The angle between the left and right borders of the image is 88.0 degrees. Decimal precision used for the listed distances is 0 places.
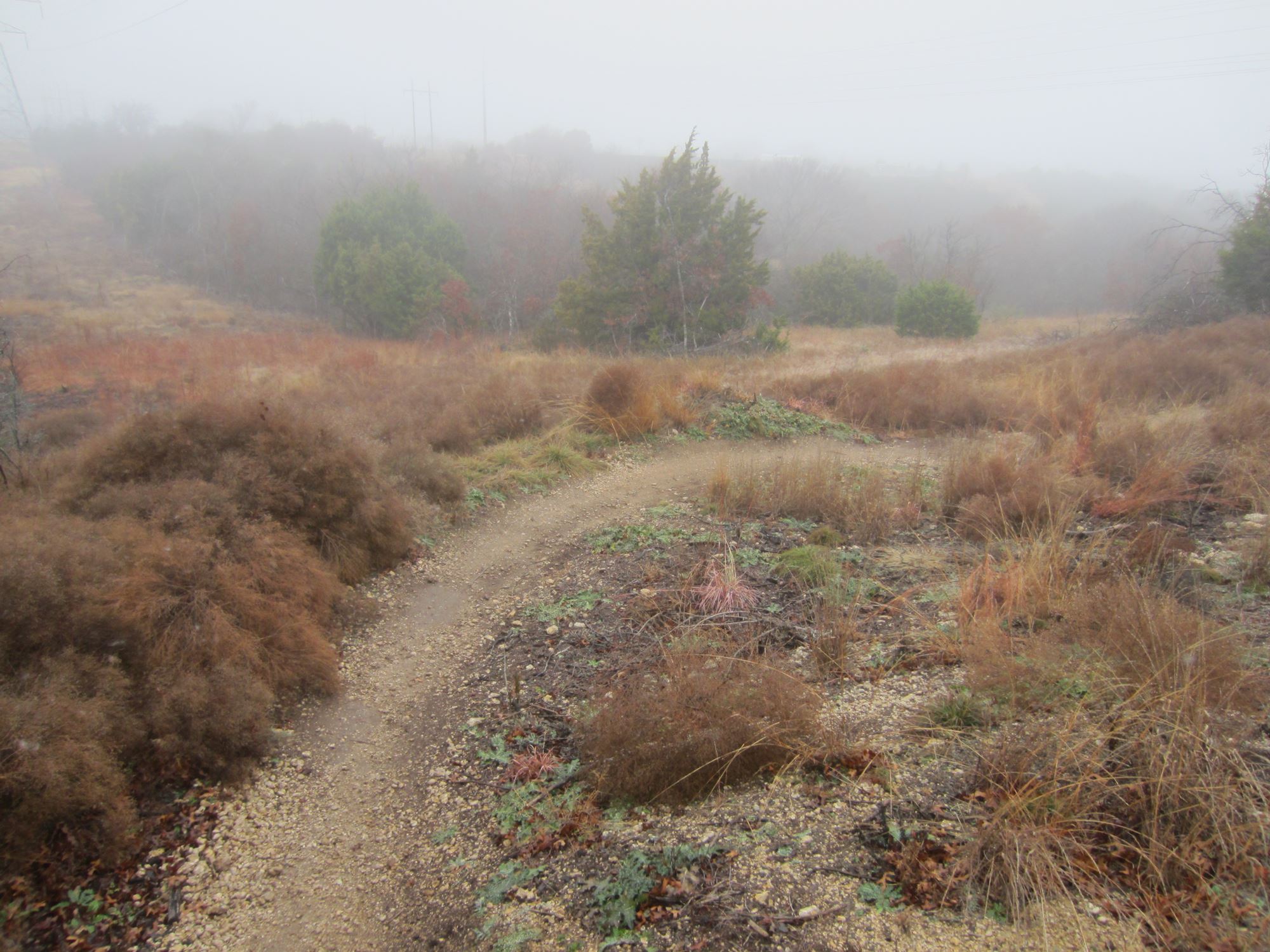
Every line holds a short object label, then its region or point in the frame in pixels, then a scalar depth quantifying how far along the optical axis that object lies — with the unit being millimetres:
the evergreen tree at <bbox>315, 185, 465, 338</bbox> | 25297
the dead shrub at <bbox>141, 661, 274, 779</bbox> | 2986
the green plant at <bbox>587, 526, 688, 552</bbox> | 5738
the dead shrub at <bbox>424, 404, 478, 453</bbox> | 7680
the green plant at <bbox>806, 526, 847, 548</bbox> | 5504
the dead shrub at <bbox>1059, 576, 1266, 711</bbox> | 2502
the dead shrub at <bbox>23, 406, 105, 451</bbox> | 7973
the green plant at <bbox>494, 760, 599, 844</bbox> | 2725
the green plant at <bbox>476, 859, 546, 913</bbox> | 2436
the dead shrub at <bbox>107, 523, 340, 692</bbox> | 3285
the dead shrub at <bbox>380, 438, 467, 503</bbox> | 6289
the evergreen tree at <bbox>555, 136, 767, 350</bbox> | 18094
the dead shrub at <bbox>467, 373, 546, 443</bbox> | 8344
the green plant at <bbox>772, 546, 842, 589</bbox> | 4730
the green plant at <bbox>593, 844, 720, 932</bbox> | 2223
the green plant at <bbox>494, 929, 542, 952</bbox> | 2201
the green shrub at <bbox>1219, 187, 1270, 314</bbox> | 16078
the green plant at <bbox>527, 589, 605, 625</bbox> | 4668
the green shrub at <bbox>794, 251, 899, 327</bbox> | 29016
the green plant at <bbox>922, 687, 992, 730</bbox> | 2852
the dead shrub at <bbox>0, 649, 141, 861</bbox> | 2359
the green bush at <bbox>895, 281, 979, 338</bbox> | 23250
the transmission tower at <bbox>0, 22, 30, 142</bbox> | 38344
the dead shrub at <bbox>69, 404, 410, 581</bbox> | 4453
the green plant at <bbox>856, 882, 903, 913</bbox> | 2051
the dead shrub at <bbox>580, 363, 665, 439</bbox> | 8680
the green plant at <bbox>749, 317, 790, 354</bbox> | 17453
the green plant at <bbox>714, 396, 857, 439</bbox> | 9203
